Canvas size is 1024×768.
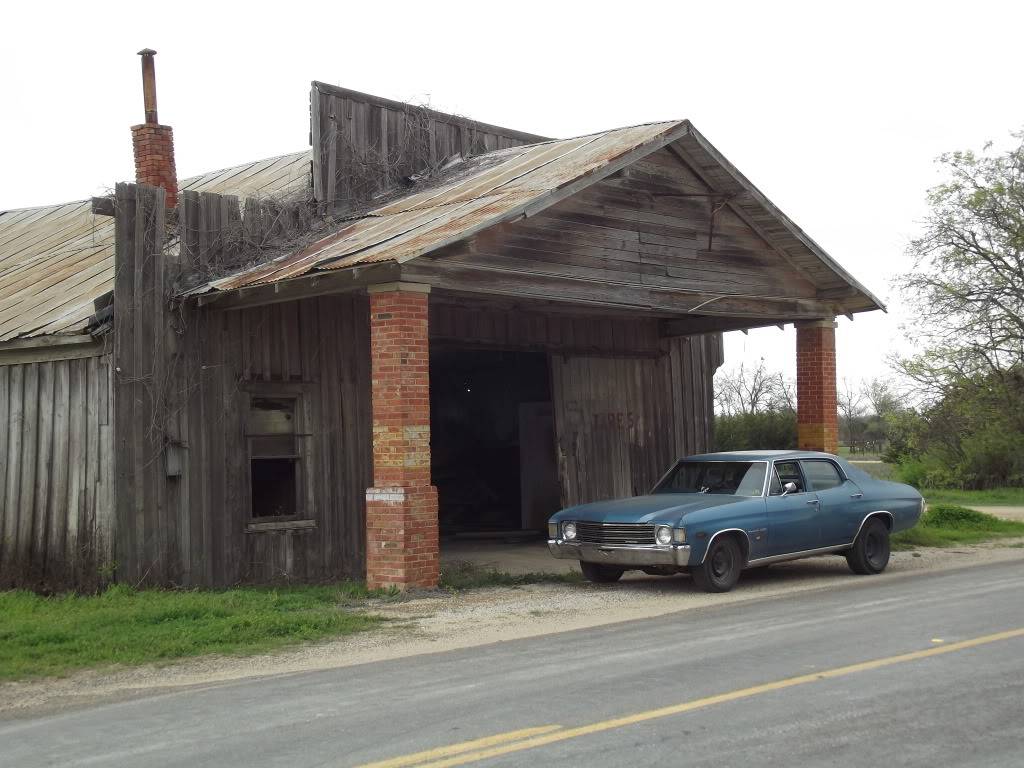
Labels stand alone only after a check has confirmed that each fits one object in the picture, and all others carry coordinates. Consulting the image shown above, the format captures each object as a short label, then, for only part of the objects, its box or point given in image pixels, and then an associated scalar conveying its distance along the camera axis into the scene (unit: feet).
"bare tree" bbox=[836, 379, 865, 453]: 250.90
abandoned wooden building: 43.24
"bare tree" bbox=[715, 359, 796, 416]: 249.55
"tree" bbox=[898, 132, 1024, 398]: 118.21
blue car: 41.47
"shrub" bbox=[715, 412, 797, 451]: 130.21
